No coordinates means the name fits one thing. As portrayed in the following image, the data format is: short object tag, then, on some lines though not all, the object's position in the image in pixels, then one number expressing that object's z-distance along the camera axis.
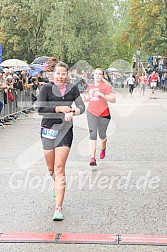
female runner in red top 9.20
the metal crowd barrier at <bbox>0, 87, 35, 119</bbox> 17.52
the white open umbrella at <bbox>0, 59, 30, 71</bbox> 25.25
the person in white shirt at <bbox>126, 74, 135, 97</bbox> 35.25
